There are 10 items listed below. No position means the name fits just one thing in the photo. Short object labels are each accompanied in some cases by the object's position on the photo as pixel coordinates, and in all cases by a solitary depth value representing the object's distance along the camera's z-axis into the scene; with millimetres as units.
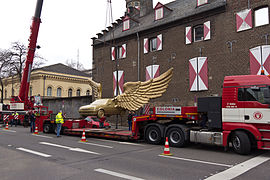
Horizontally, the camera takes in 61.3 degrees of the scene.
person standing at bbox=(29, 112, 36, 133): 16073
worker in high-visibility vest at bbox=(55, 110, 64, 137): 13431
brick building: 15414
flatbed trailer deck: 11370
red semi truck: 8164
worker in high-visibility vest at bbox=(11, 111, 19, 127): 20133
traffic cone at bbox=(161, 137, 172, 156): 8070
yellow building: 39625
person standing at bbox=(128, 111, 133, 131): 15836
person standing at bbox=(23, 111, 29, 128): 20881
